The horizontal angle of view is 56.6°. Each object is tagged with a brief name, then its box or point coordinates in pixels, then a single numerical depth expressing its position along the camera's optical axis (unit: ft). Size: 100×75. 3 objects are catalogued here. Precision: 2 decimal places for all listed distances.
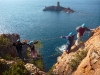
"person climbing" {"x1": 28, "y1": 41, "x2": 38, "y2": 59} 43.19
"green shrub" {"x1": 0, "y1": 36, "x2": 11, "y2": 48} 48.44
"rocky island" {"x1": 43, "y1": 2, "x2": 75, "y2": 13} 260.73
